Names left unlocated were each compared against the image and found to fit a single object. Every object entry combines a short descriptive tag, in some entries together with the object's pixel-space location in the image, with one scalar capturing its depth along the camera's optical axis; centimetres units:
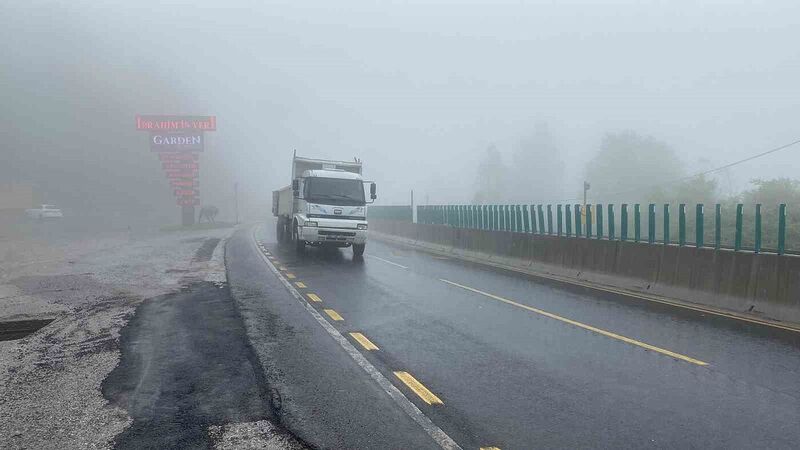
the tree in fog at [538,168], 14000
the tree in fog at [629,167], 9938
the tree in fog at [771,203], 3384
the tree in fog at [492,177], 13300
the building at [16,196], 6169
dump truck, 1872
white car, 5199
